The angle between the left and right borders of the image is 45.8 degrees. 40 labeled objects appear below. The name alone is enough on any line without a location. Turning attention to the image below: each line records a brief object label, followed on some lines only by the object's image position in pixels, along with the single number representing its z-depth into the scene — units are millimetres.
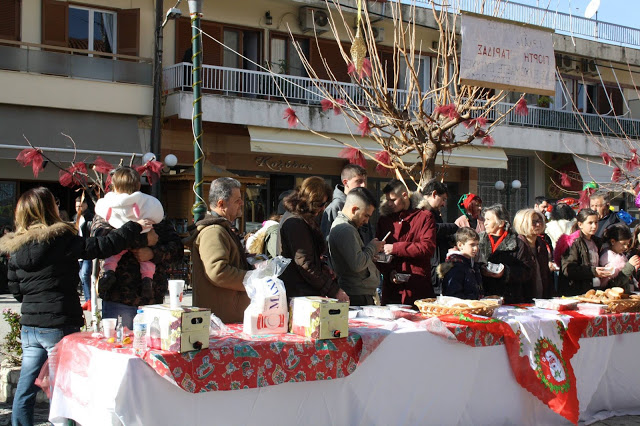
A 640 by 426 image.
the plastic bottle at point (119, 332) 4066
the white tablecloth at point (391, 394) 3752
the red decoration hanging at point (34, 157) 7793
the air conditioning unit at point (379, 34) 19741
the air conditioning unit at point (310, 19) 19016
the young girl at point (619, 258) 7184
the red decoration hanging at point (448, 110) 7465
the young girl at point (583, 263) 6961
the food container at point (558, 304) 5805
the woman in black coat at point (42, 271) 4414
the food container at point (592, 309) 5808
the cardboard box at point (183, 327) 3717
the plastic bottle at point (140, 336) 3838
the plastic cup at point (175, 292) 4025
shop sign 19281
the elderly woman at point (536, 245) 6512
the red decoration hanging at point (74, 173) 7324
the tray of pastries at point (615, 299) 5953
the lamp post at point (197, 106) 8234
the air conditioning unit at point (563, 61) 23641
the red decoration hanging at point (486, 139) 8802
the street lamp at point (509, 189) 23305
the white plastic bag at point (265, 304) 4266
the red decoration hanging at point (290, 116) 8594
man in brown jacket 4473
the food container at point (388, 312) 4988
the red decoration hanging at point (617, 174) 11289
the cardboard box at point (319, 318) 4227
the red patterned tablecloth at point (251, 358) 3732
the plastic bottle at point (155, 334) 3811
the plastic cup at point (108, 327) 4078
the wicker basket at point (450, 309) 5035
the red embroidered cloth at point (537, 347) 4973
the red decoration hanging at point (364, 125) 7756
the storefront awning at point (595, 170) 23609
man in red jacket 6172
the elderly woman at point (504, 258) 6387
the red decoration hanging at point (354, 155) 8084
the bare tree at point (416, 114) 7719
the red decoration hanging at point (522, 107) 8289
